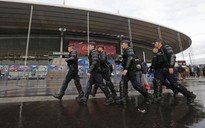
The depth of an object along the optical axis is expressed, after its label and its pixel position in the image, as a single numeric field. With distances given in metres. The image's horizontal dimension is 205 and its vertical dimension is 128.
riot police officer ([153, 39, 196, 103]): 3.43
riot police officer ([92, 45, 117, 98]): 3.90
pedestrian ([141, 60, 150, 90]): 6.32
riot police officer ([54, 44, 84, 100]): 3.96
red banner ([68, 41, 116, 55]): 29.67
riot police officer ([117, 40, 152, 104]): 3.40
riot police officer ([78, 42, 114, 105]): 3.51
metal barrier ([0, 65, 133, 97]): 10.39
